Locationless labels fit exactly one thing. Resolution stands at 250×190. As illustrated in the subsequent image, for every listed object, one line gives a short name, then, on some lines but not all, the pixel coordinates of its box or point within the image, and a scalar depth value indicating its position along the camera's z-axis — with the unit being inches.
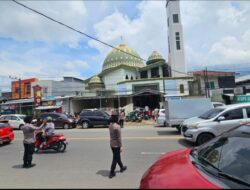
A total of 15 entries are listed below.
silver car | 283.1
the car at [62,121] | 639.1
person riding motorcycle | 288.4
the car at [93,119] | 624.4
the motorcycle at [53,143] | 282.1
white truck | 419.4
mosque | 1222.2
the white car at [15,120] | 665.3
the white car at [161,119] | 553.2
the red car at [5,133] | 351.4
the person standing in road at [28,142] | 215.3
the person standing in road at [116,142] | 183.5
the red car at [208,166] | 61.0
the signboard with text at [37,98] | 1125.9
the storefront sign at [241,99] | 762.4
